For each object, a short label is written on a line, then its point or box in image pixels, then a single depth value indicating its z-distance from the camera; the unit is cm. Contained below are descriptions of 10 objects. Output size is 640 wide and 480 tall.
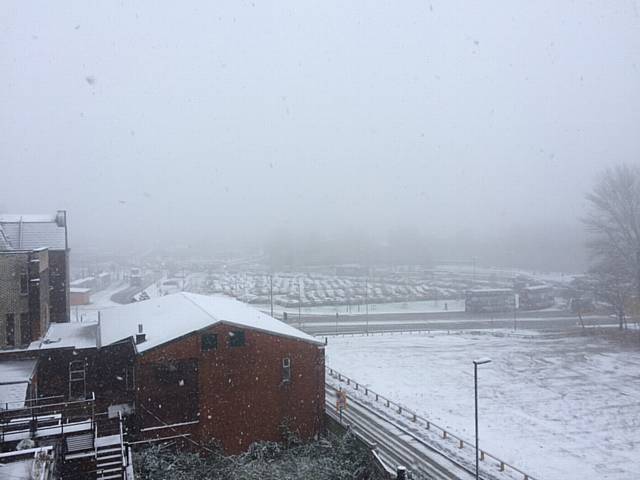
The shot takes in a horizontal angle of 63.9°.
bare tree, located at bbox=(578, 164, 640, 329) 5075
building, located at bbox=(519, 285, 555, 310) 6775
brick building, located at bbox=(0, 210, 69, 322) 2902
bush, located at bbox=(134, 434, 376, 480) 1691
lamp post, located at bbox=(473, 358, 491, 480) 1750
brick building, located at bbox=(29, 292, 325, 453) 1978
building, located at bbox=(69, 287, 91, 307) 6756
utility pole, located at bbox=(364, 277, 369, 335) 5170
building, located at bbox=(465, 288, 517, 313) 6341
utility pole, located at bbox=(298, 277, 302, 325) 5593
